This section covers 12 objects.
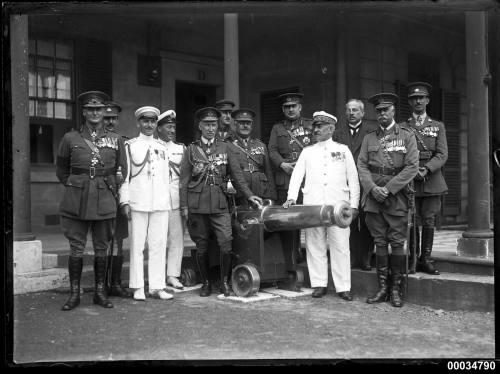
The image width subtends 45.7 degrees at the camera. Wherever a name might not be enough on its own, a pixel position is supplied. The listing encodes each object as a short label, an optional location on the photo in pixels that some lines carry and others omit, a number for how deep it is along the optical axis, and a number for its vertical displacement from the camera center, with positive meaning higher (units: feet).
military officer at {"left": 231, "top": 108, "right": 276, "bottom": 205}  22.50 +1.12
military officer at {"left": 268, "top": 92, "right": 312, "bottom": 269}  22.74 +1.83
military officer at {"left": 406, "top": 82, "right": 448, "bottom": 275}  19.98 +0.53
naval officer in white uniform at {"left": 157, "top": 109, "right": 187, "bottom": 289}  22.07 -0.84
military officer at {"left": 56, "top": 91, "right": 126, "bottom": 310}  18.81 -0.03
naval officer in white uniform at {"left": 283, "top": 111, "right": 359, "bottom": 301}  20.26 -0.12
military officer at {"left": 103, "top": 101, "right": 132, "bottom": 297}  20.81 -2.10
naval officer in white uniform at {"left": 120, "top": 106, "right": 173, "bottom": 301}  20.26 -0.47
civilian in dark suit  21.22 +1.09
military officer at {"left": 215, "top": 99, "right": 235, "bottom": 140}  24.22 +2.99
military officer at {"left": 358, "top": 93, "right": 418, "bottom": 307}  19.08 +0.07
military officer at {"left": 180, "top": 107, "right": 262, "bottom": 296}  20.77 -0.09
